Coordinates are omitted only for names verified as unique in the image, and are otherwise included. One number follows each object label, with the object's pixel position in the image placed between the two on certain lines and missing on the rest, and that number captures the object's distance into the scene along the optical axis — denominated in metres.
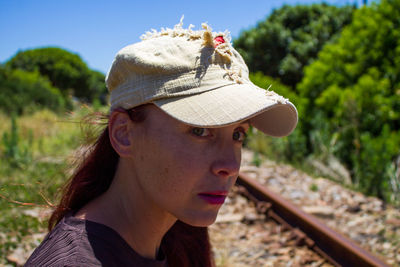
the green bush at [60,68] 42.50
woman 1.32
